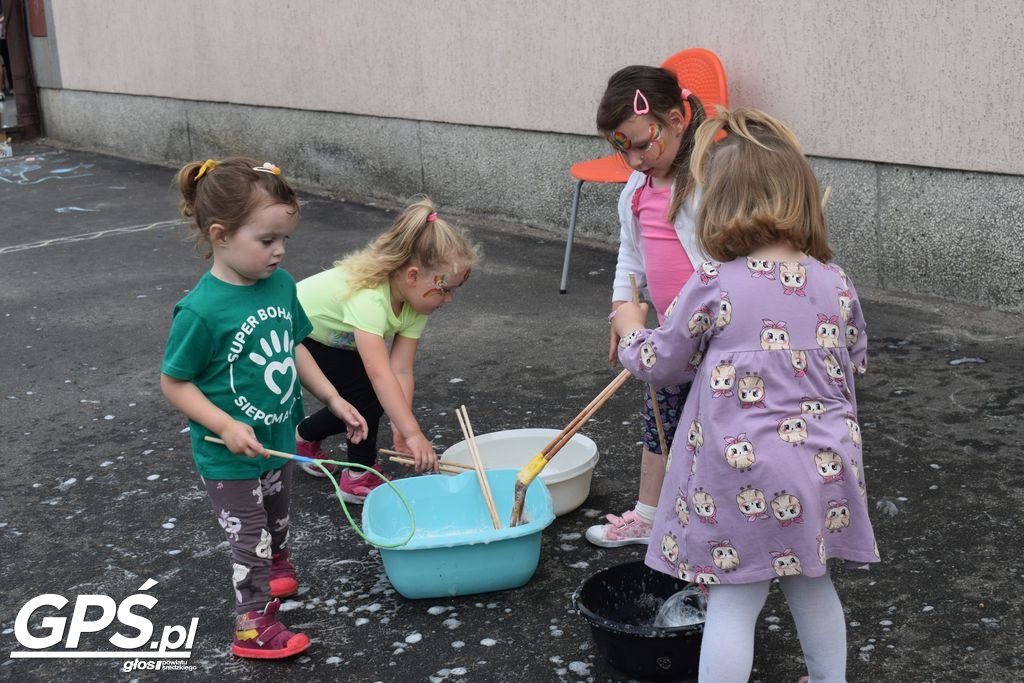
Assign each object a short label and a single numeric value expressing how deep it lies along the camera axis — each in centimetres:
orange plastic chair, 574
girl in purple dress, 221
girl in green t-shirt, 274
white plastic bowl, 347
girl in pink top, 305
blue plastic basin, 296
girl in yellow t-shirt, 336
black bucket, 259
